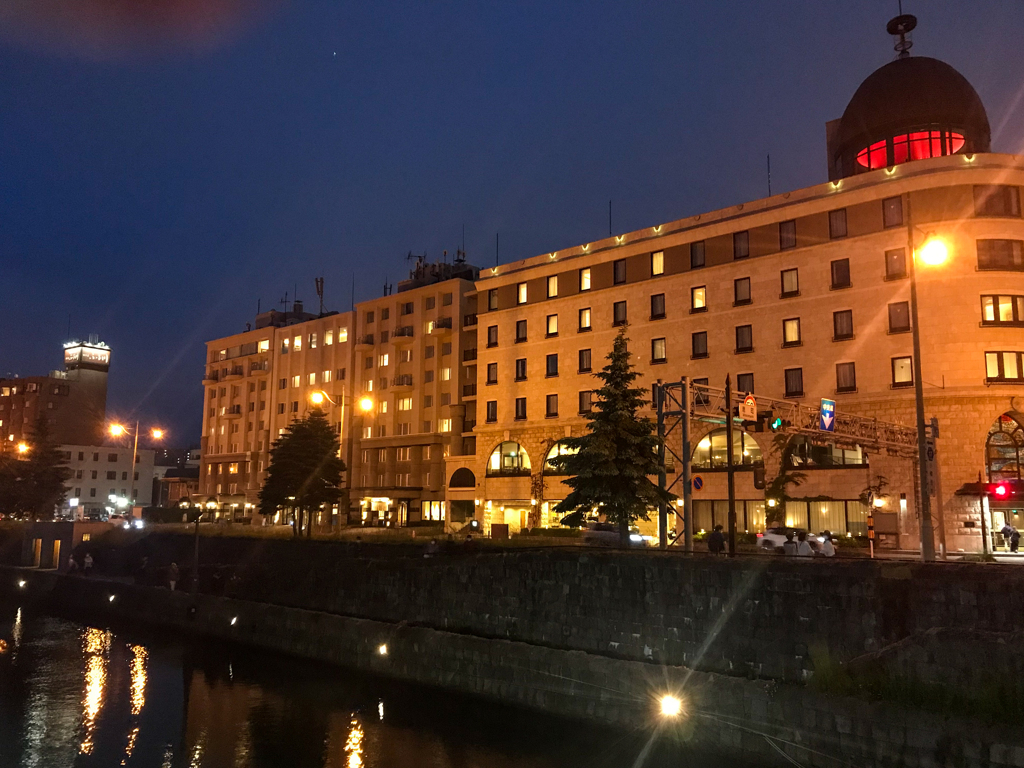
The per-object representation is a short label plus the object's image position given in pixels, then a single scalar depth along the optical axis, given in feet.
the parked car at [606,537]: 114.11
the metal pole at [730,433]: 77.78
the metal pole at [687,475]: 85.46
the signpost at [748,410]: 87.71
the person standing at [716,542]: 89.48
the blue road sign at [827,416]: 104.88
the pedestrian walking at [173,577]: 138.61
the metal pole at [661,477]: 92.38
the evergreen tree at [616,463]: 108.06
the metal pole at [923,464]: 73.00
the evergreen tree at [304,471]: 169.89
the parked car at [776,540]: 96.80
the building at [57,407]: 408.87
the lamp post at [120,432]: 181.57
